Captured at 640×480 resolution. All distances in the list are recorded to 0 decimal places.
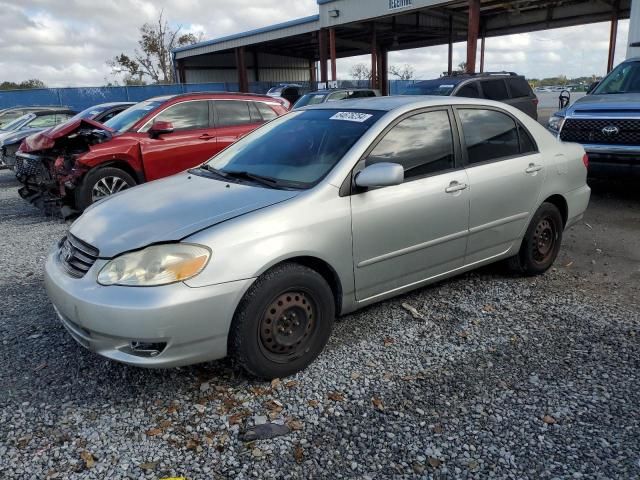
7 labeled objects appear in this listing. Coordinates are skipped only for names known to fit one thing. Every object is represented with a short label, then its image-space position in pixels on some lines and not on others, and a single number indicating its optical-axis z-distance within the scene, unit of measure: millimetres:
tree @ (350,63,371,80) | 58288
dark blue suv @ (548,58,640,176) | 6758
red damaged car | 6898
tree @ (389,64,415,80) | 57081
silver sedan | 2666
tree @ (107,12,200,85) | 48125
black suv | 10438
